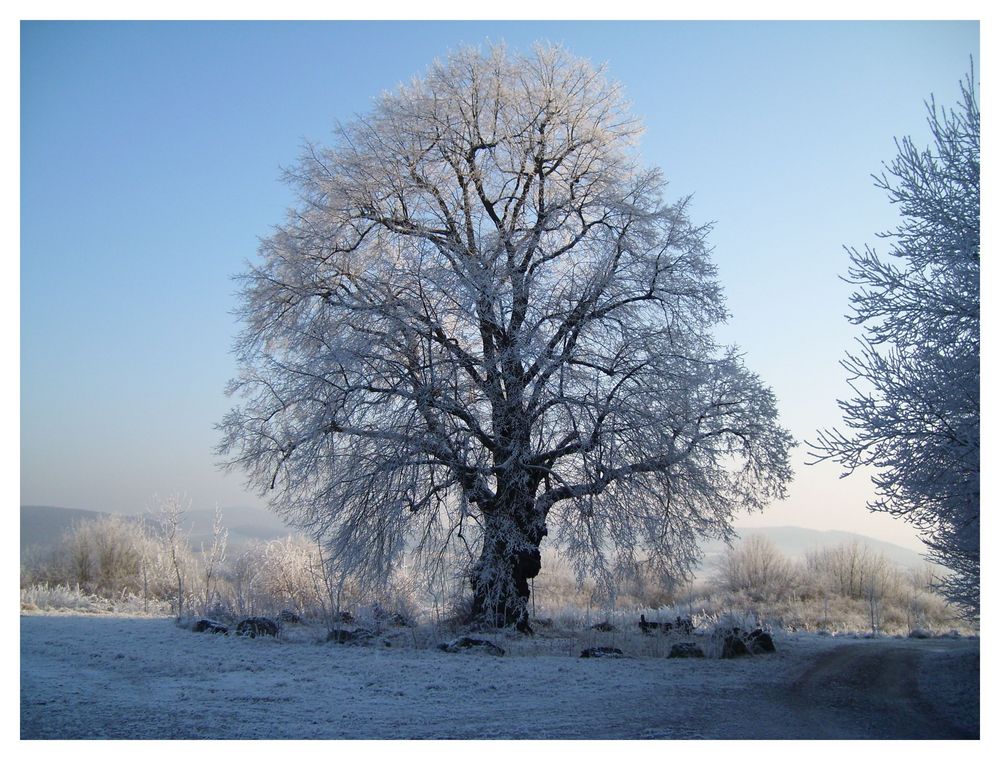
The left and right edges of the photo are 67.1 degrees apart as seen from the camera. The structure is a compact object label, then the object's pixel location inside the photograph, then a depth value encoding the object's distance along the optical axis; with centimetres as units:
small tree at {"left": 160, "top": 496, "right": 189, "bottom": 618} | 1645
